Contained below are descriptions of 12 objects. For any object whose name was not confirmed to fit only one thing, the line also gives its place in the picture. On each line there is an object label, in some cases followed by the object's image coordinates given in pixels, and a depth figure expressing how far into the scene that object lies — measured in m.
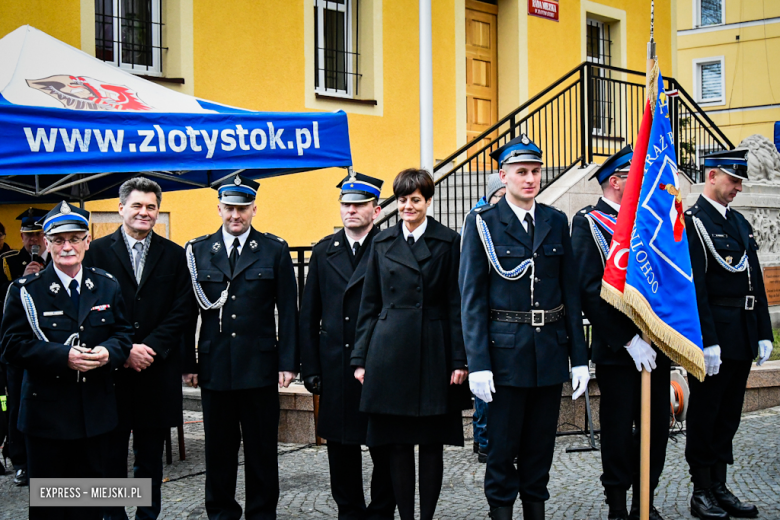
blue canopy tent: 5.48
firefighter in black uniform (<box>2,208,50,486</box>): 6.34
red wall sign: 14.48
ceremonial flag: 4.76
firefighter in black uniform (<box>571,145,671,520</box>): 4.79
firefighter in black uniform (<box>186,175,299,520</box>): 4.92
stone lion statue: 12.95
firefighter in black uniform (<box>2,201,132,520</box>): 4.38
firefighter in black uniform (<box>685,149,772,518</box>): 5.20
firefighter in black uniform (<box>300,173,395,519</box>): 4.89
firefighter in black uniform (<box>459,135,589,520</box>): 4.36
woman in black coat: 4.59
